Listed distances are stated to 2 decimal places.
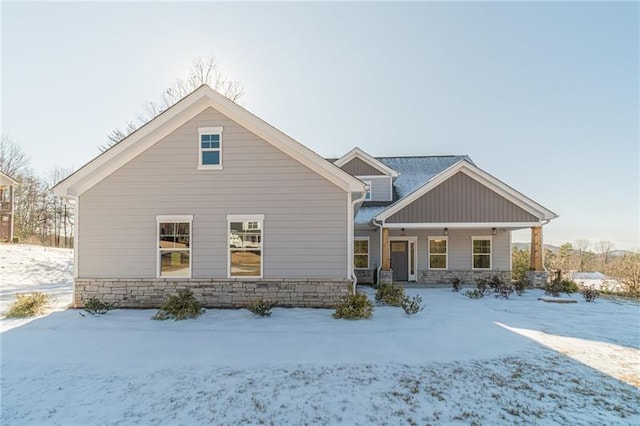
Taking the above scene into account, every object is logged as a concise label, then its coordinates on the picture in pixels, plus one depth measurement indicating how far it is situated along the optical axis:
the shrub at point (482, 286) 12.18
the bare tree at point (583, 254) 26.74
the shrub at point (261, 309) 8.12
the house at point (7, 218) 21.34
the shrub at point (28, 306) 8.27
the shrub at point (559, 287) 11.84
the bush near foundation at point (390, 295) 9.65
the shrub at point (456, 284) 13.45
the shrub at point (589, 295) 11.14
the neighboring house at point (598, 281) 14.23
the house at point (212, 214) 8.98
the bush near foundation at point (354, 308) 8.04
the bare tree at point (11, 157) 30.09
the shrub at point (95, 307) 8.50
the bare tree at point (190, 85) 19.88
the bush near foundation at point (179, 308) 8.06
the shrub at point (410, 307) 8.59
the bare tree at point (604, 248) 30.80
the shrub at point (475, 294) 11.58
